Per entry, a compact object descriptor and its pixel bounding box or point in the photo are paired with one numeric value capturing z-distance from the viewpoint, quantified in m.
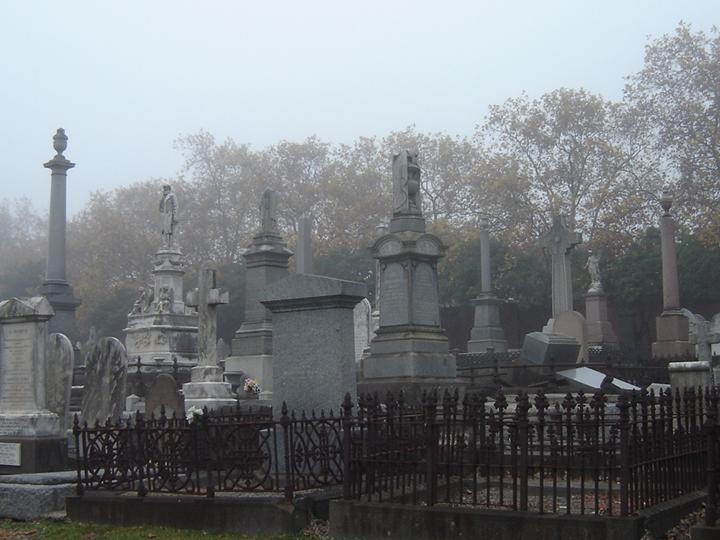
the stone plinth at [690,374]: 13.25
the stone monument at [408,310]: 17.11
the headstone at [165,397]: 12.33
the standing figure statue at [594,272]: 36.78
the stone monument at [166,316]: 27.84
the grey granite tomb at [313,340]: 9.38
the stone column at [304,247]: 27.20
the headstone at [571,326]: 25.13
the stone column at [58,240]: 26.84
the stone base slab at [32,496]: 9.64
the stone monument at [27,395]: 10.73
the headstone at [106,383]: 12.03
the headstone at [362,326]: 26.23
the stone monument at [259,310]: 21.20
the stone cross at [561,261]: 28.00
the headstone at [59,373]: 11.19
